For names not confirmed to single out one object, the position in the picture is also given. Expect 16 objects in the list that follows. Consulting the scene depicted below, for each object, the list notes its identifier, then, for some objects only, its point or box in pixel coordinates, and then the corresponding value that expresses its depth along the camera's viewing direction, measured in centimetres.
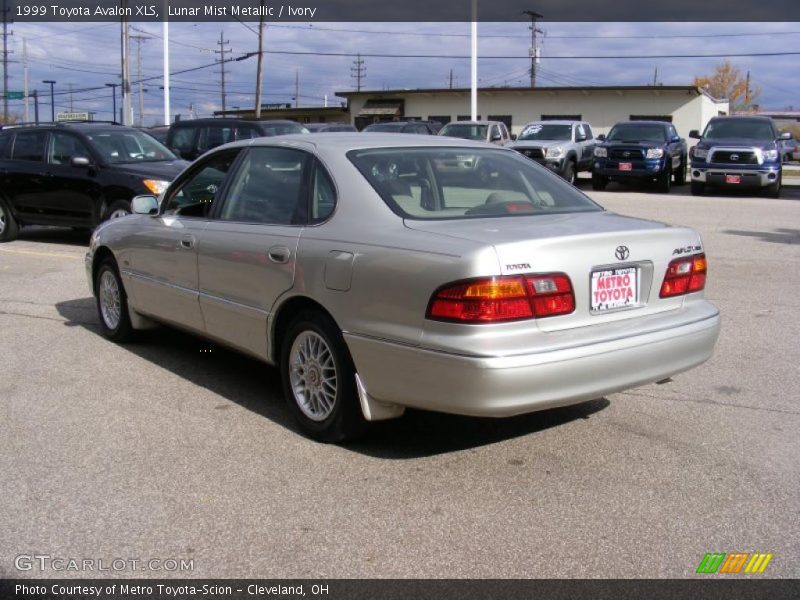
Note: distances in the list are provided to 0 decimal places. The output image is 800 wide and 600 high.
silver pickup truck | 2358
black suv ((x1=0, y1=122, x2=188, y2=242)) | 1253
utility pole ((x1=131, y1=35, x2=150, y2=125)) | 6496
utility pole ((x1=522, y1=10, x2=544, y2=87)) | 6425
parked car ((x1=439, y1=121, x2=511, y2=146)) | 2442
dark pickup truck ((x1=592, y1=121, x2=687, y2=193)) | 2302
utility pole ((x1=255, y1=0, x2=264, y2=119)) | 4766
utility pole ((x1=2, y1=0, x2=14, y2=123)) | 7238
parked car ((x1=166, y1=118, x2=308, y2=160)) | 1777
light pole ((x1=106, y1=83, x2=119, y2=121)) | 7569
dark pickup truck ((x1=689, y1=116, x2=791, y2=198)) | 2162
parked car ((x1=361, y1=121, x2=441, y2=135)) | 2449
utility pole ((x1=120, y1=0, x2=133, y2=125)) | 3738
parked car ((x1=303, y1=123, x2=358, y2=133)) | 2345
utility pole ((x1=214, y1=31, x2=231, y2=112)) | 7017
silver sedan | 409
